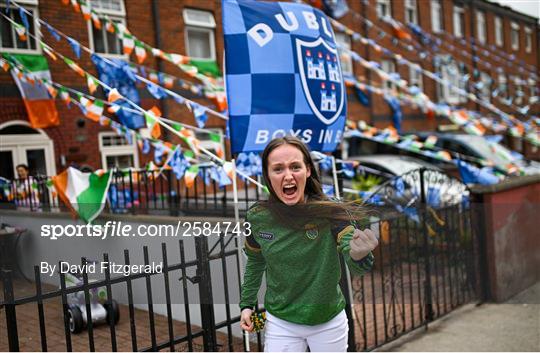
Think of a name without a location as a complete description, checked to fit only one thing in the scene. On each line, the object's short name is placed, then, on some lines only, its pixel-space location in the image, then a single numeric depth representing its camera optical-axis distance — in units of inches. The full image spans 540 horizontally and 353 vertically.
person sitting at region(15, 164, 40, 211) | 238.5
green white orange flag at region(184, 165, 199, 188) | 181.0
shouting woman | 90.7
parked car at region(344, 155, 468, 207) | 225.3
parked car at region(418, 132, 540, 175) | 502.0
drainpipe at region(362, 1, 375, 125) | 654.5
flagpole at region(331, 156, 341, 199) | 155.0
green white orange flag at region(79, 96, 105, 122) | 203.6
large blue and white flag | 130.9
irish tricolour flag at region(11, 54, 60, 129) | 287.9
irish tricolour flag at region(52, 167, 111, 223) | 182.5
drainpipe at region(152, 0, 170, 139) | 394.9
